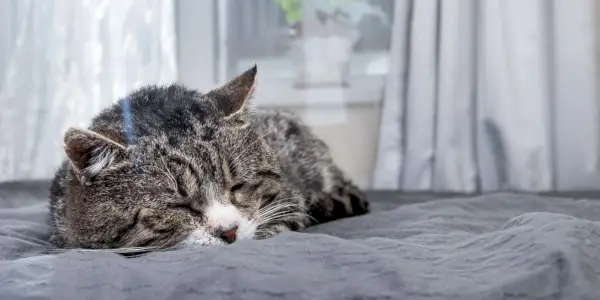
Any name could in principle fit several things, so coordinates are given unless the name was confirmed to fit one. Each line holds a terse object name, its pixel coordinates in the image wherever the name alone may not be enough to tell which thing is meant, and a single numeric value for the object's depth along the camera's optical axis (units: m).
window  2.56
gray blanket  0.76
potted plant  2.56
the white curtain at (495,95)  2.22
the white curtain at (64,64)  2.47
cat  1.12
